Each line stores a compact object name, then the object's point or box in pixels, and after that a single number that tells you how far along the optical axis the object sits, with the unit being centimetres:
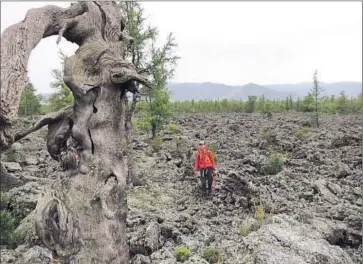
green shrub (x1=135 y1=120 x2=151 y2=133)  1664
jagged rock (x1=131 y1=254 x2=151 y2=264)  738
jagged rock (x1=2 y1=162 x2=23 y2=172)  1374
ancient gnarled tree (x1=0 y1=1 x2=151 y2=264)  473
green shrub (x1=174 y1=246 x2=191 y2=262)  752
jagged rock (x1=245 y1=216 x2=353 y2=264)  701
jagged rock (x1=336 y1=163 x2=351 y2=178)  1232
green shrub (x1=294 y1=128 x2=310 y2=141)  1792
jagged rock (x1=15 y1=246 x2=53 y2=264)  800
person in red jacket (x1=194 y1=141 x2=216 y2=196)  1198
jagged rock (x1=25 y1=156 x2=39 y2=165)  1537
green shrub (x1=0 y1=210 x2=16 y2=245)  916
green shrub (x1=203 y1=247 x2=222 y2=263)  747
